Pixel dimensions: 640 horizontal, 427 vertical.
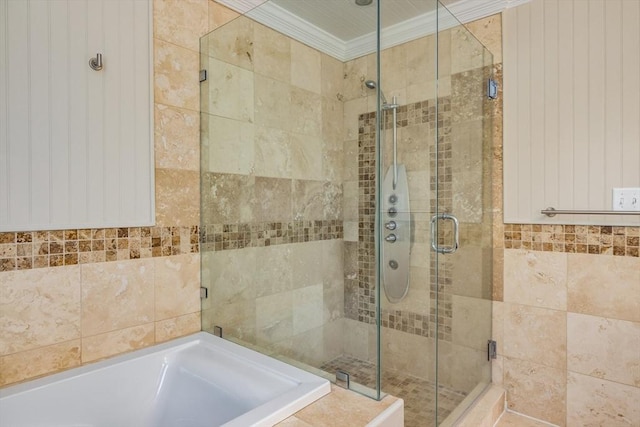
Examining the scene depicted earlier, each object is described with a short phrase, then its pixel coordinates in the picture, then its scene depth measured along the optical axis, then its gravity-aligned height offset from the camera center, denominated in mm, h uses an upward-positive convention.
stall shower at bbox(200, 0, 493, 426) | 1461 +50
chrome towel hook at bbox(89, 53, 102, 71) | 1454 +596
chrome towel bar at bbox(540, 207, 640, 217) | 1586 -10
